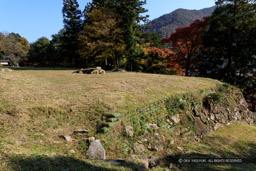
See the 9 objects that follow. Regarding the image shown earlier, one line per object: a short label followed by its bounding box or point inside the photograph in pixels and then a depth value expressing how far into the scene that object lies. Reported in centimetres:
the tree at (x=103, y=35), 1734
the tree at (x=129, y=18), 1767
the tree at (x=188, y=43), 1605
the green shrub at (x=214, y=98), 866
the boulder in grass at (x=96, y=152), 396
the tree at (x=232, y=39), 1284
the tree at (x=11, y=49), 3375
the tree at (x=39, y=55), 3070
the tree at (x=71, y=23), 2303
